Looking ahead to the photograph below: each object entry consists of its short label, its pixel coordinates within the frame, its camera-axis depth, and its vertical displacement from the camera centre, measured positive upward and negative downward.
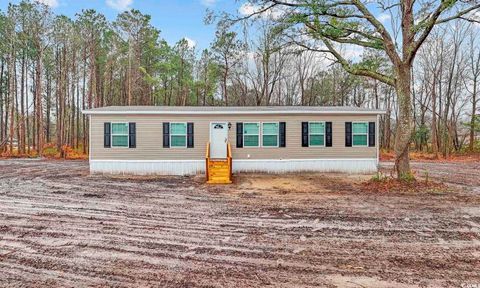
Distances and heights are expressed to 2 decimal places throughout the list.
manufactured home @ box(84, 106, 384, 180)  12.15 +0.12
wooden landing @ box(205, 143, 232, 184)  10.68 -1.05
